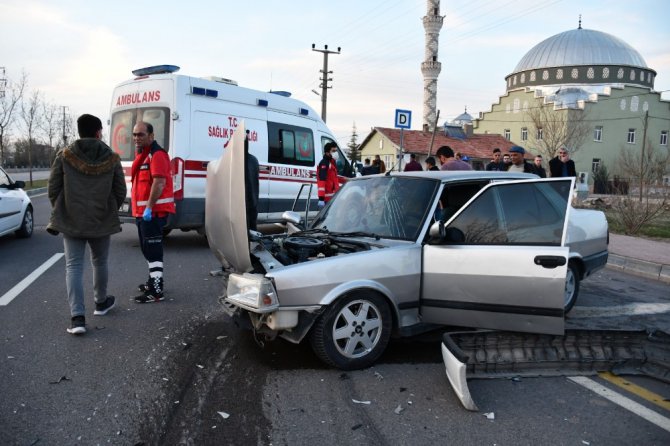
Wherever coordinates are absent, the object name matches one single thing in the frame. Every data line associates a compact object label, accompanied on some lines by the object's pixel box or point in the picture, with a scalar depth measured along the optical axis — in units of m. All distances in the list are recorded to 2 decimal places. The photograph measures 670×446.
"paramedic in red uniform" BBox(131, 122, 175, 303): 5.41
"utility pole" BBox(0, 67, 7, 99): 23.84
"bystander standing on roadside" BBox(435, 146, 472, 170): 7.66
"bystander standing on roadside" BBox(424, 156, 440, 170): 9.28
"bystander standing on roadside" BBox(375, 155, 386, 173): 15.85
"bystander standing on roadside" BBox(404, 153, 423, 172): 11.54
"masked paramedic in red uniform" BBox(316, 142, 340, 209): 9.80
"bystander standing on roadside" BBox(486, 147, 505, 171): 10.58
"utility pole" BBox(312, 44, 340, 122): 36.72
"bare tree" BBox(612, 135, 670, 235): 11.64
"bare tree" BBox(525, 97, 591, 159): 36.00
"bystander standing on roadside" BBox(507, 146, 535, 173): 8.31
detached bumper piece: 3.74
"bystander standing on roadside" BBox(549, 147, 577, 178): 9.88
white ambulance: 8.12
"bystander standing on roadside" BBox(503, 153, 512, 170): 11.21
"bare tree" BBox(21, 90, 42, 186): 26.95
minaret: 53.38
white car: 8.32
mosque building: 51.94
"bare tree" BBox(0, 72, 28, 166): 23.71
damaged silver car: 3.64
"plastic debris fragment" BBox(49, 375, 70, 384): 3.48
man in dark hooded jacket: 4.55
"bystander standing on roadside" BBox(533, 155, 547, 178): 9.86
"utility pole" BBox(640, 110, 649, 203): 11.98
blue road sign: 12.40
